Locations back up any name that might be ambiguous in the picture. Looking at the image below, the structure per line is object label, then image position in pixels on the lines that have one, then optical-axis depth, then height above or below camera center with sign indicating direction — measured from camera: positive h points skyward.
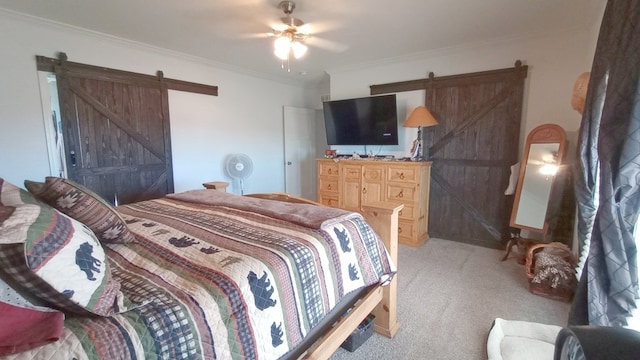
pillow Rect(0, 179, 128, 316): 0.67 -0.29
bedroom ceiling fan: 2.35 +0.98
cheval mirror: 2.73 -0.31
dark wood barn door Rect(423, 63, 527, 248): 3.20 -0.08
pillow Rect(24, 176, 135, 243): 1.18 -0.24
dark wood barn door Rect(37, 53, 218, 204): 2.86 +0.21
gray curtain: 1.30 -0.11
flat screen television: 3.71 +0.33
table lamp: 3.38 +0.31
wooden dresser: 3.41 -0.53
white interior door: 5.13 -0.10
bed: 0.69 -0.44
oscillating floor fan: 3.70 -0.26
